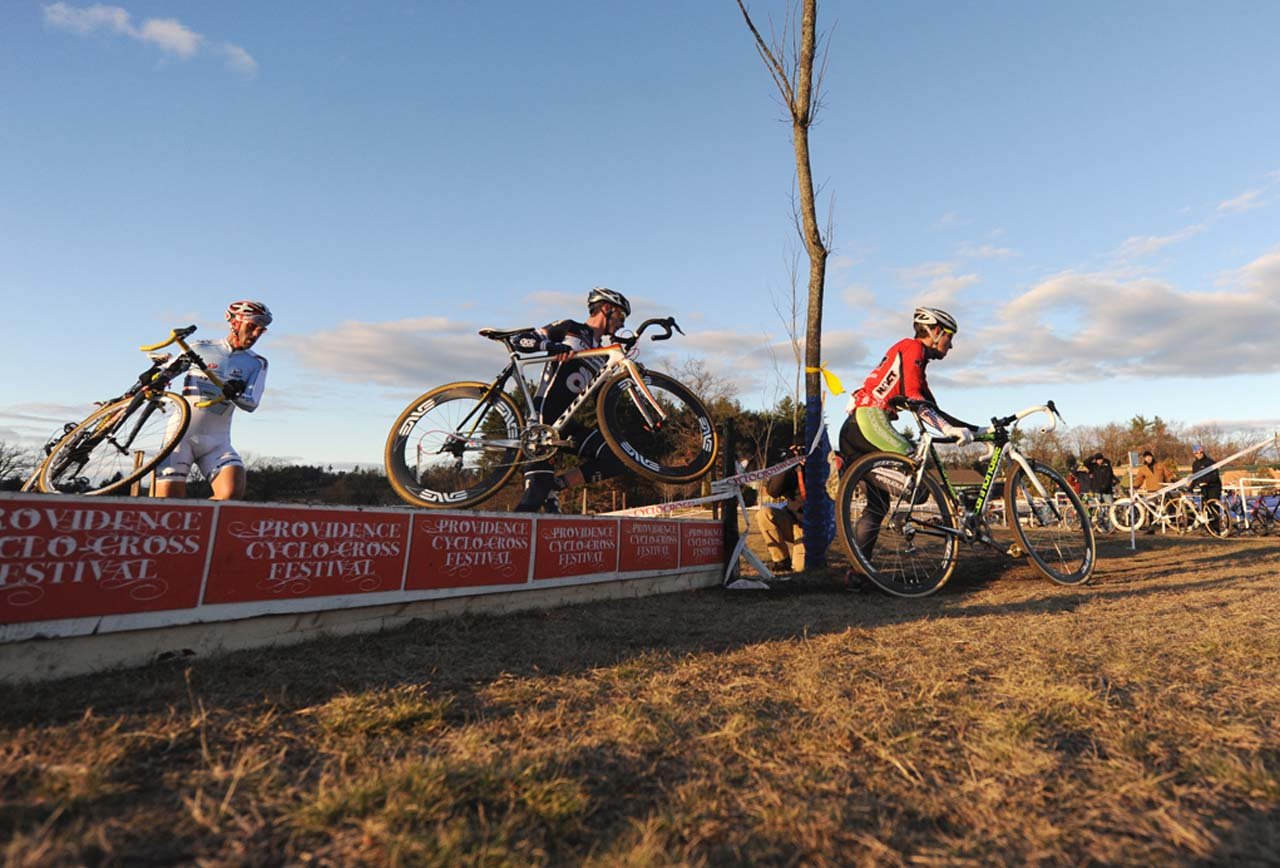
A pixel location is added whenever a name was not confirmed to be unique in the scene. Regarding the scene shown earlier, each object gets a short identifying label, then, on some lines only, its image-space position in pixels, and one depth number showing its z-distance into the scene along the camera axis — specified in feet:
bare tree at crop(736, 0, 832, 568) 26.09
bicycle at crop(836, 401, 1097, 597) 17.89
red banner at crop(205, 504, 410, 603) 10.50
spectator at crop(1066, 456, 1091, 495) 64.95
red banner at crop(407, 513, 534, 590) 13.30
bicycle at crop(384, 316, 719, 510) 15.60
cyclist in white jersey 16.52
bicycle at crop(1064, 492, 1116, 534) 52.80
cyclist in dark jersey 17.15
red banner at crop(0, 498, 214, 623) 8.51
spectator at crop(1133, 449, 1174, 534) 52.16
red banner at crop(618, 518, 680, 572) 18.54
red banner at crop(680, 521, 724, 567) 20.88
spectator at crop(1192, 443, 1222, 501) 50.57
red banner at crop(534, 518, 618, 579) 15.92
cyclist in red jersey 18.43
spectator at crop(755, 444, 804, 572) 28.66
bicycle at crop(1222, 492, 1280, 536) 50.52
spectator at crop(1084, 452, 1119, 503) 58.70
